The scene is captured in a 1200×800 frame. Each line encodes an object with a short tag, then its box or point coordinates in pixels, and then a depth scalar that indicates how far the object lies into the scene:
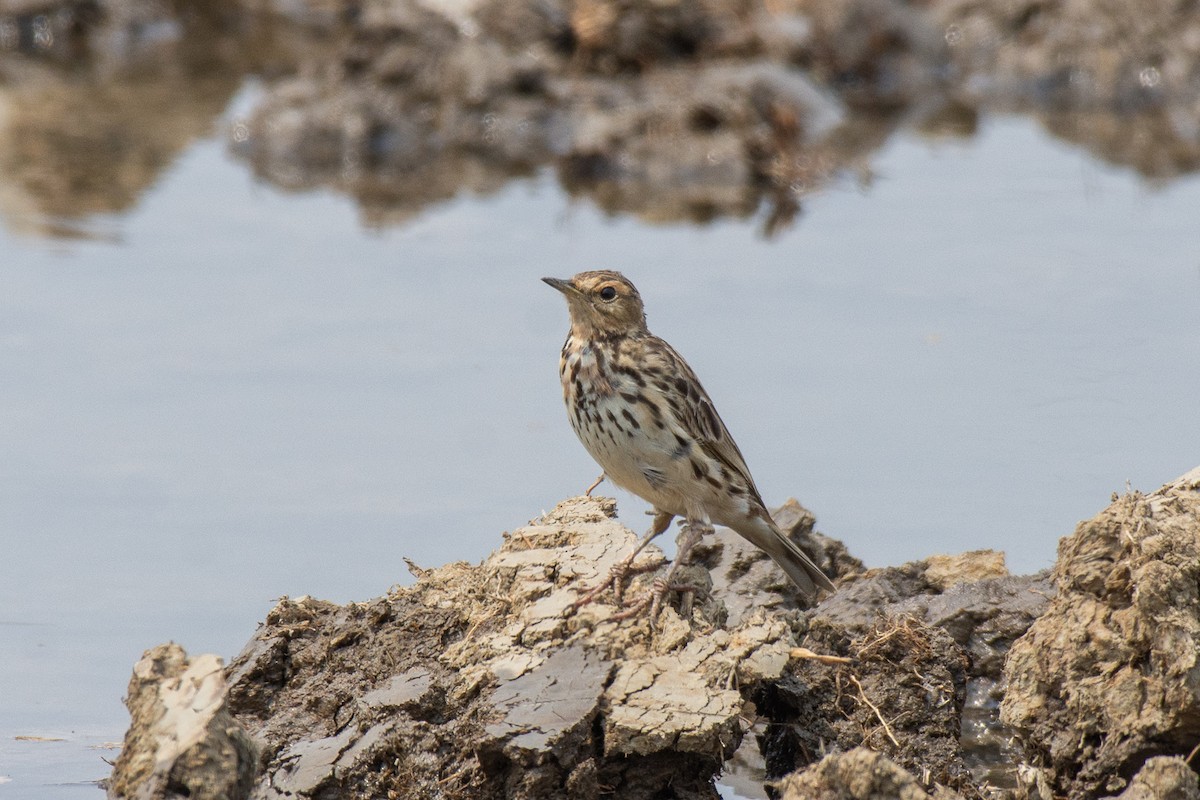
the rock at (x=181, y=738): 10.82
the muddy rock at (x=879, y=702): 12.77
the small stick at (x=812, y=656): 12.50
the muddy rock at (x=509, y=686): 11.81
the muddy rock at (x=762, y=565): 15.63
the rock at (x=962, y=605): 14.85
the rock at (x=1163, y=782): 10.57
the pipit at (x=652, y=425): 13.96
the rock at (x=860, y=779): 10.20
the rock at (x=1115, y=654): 11.44
